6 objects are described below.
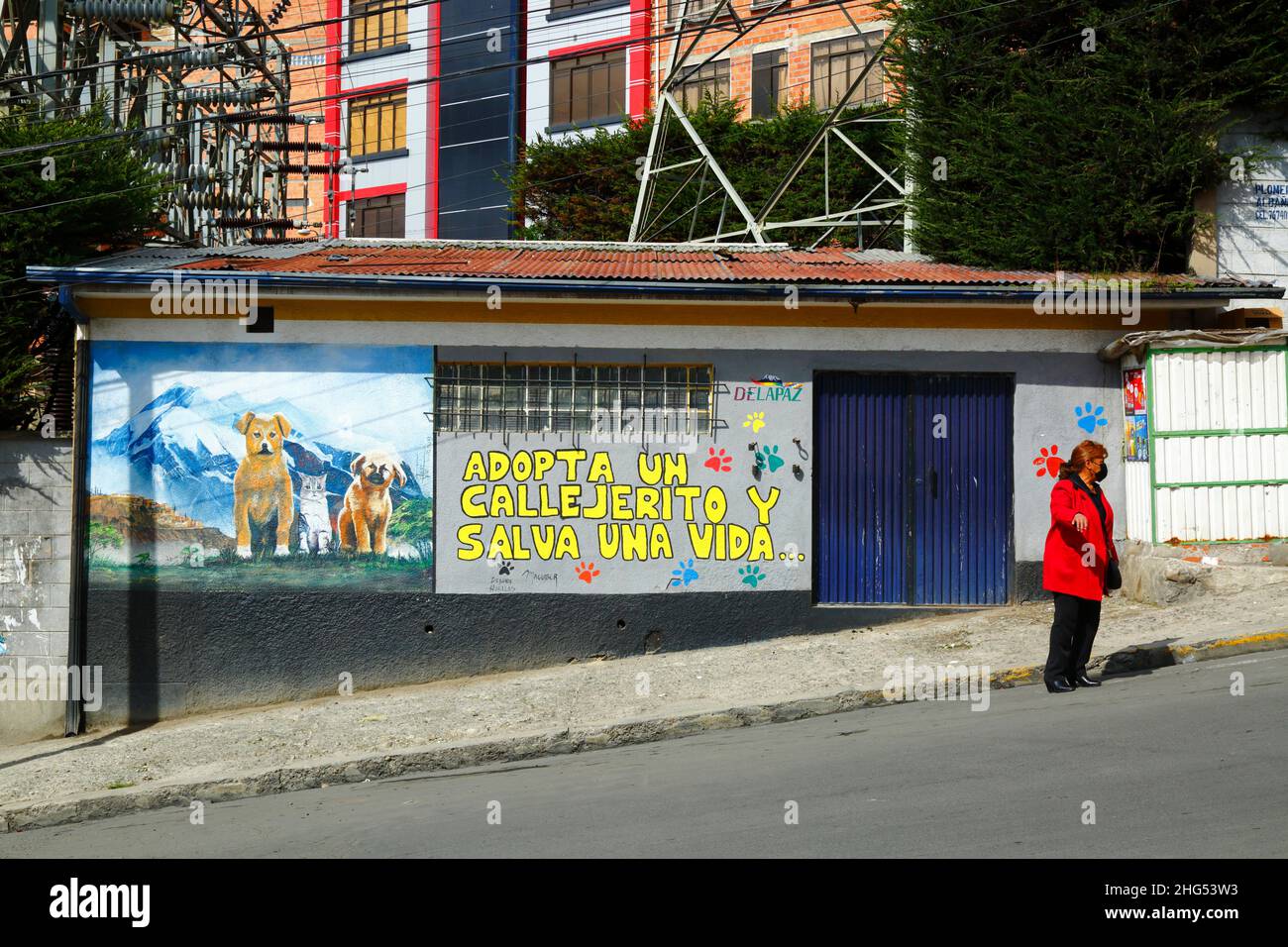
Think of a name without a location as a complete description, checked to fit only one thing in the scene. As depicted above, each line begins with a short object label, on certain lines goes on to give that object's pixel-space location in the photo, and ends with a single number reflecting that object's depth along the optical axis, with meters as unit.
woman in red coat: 8.27
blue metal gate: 11.12
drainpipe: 10.75
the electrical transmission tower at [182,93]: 15.75
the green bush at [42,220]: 11.29
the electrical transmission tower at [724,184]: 14.55
